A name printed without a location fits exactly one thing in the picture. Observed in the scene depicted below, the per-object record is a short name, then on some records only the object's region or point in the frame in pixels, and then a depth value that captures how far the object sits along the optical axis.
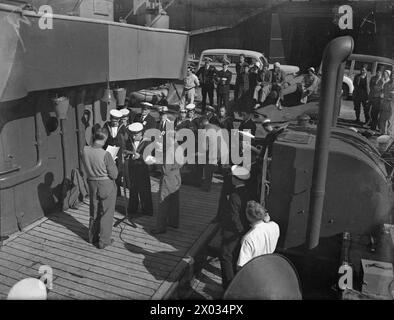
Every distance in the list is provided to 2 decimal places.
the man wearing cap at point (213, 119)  9.52
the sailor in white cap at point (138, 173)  6.75
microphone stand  6.69
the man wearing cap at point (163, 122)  8.14
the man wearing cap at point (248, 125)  8.89
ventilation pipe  4.54
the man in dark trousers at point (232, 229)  5.10
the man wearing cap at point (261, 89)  14.53
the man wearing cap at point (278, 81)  13.87
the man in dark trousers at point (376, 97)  12.81
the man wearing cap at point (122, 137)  7.03
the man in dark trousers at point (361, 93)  13.56
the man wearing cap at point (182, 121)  8.32
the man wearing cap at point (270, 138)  6.37
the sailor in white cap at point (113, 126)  7.31
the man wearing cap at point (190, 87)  14.00
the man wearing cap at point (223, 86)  14.30
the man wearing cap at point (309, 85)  13.92
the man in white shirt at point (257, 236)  4.37
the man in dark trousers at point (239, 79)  14.70
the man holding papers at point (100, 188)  5.43
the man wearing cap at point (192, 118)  8.32
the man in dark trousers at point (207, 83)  14.66
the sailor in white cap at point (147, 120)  8.34
